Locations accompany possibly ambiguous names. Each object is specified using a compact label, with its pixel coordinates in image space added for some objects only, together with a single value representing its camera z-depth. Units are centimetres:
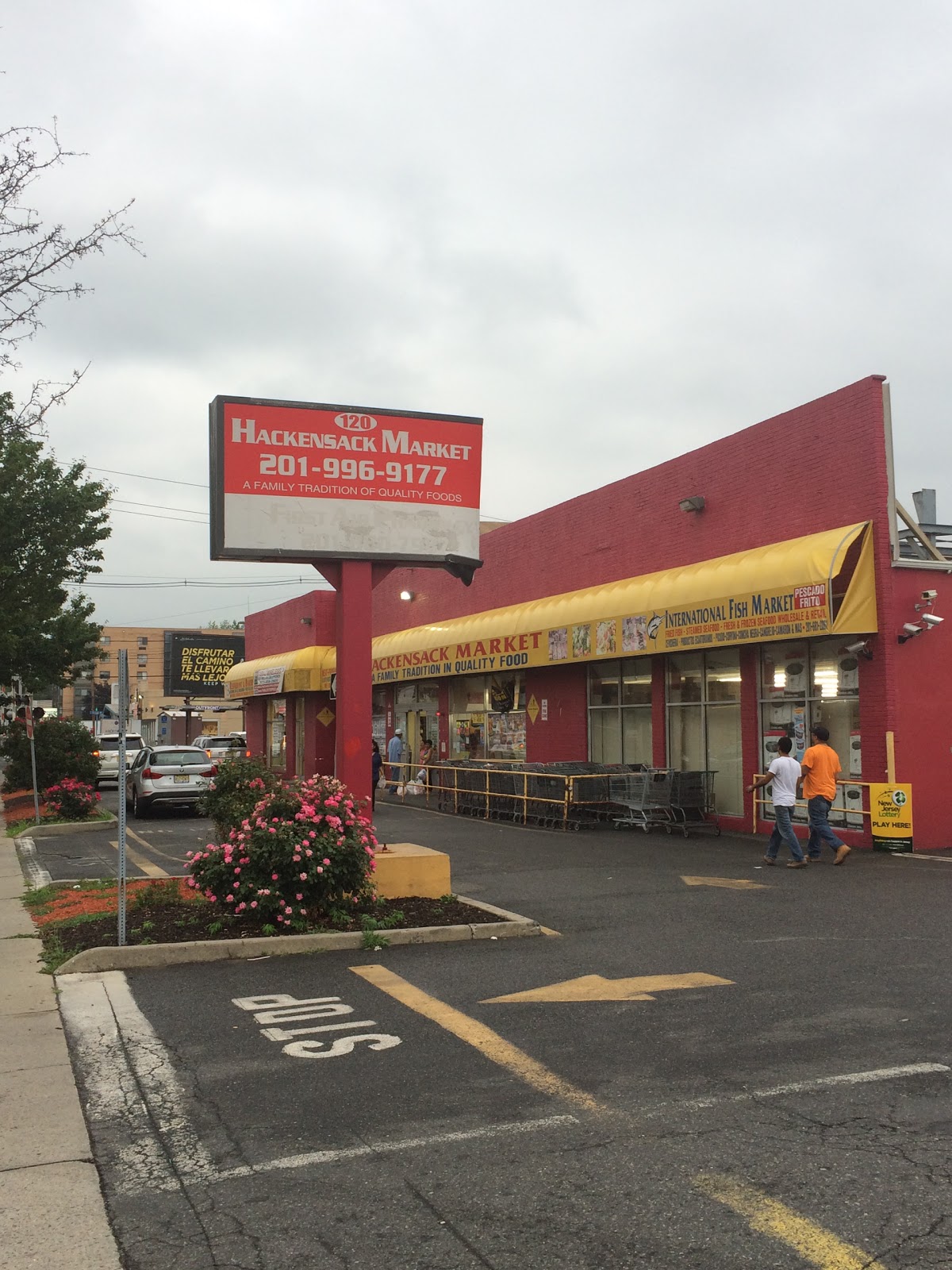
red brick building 1543
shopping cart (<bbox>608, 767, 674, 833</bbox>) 1878
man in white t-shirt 1411
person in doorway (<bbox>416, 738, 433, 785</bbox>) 2798
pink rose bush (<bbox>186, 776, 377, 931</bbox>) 916
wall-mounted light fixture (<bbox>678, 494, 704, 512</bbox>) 1925
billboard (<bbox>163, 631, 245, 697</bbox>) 7556
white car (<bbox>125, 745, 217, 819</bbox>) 2336
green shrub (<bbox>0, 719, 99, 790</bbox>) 2403
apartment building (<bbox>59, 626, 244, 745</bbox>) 7519
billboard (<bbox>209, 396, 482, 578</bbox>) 1148
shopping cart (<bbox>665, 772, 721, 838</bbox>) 1858
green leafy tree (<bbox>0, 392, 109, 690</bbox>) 2338
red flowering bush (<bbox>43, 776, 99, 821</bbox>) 2130
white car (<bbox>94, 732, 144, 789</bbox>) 3284
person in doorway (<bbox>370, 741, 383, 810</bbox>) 2639
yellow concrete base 1059
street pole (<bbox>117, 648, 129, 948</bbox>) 837
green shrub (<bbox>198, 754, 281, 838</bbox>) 1309
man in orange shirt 1416
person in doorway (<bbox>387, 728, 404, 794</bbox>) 2980
